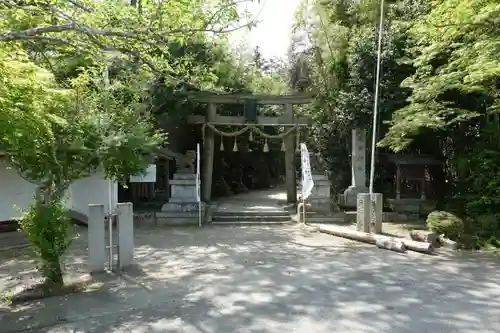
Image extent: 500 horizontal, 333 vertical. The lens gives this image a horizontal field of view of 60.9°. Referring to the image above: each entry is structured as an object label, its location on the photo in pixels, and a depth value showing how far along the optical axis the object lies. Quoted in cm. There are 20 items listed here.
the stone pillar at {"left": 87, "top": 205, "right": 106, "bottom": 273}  684
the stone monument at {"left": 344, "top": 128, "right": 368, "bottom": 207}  1464
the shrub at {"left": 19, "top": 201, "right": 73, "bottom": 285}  595
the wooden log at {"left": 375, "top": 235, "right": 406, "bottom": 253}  888
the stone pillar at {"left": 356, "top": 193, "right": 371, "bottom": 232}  1049
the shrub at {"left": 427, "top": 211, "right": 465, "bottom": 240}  925
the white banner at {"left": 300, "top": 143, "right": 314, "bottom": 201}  1287
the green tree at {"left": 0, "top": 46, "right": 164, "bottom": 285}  474
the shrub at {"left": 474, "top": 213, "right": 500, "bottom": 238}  984
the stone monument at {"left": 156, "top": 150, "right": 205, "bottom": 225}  1330
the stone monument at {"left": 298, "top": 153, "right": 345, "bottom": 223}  1351
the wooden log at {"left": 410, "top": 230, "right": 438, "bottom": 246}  922
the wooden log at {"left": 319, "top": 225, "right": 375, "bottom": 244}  988
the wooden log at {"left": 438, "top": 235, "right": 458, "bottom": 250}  912
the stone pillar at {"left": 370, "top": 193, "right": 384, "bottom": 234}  1046
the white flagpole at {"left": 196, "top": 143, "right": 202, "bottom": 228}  1357
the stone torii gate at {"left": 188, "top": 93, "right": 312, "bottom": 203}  1541
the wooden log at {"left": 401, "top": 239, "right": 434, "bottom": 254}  864
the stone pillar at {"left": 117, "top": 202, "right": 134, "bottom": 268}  725
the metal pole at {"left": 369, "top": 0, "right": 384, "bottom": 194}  1086
